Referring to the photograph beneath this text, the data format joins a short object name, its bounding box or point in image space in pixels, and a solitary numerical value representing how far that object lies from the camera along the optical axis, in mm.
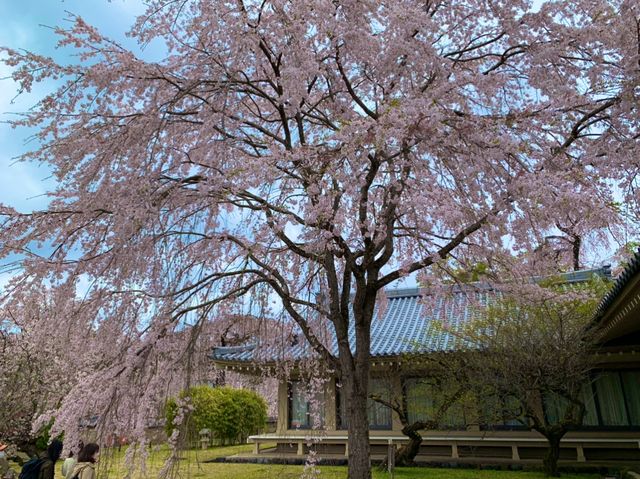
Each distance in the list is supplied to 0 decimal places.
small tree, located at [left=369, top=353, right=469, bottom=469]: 9906
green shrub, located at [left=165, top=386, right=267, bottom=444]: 18188
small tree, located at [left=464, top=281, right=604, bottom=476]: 8352
